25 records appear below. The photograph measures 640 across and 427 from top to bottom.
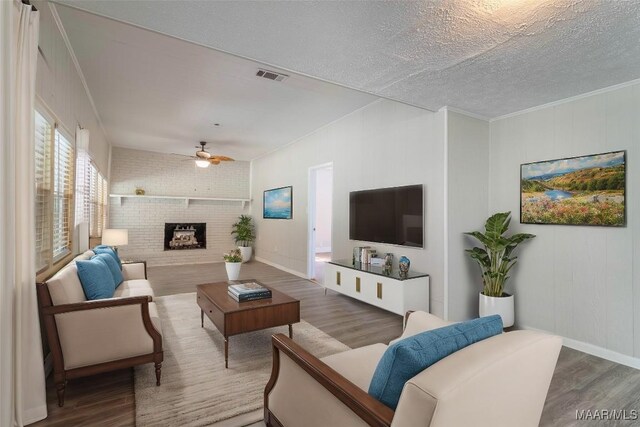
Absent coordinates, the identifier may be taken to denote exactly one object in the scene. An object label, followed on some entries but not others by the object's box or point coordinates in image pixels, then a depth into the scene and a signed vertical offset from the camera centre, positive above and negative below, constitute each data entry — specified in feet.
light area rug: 6.54 -4.05
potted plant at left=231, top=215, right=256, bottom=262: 27.68 -1.60
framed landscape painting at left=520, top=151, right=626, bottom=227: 9.36 +0.84
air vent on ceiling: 11.36 +5.17
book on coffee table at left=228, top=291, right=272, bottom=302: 9.51 -2.49
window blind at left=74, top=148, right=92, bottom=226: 12.21 +1.20
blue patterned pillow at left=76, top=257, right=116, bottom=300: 8.25 -1.73
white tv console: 11.70 -2.84
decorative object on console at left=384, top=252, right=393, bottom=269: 13.27 -1.89
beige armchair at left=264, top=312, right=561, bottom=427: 3.10 -2.17
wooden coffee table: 8.55 -2.79
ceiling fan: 20.20 +3.66
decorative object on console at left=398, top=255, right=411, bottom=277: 12.37 -1.96
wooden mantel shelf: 24.84 +1.50
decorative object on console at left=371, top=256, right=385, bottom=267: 14.18 -2.06
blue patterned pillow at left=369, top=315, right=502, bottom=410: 3.70 -1.68
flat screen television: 12.70 +0.01
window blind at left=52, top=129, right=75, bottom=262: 9.32 +0.67
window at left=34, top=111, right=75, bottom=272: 7.83 +0.70
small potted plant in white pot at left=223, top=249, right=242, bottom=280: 14.61 -2.25
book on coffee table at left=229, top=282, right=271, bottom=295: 9.75 -2.34
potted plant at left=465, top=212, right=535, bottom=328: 11.16 -1.63
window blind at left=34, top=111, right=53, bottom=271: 7.67 +0.68
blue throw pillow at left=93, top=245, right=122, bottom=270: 12.01 -1.37
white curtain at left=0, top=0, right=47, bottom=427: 5.19 -0.25
